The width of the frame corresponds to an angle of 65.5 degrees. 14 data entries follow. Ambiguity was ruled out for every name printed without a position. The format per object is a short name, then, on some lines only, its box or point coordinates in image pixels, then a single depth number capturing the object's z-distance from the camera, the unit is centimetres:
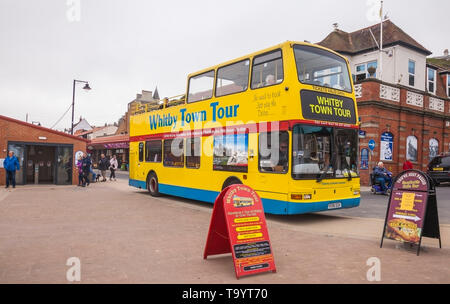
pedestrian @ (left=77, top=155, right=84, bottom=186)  1854
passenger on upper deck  886
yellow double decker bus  827
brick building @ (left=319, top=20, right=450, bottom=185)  2027
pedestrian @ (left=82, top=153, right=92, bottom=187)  1850
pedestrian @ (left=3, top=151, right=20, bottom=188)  1656
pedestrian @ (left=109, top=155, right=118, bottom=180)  2354
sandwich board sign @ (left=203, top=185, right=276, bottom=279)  463
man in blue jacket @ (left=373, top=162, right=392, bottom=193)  1562
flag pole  2262
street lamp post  2669
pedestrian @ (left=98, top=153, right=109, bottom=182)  2239
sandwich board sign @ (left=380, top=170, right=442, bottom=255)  567
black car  1998
